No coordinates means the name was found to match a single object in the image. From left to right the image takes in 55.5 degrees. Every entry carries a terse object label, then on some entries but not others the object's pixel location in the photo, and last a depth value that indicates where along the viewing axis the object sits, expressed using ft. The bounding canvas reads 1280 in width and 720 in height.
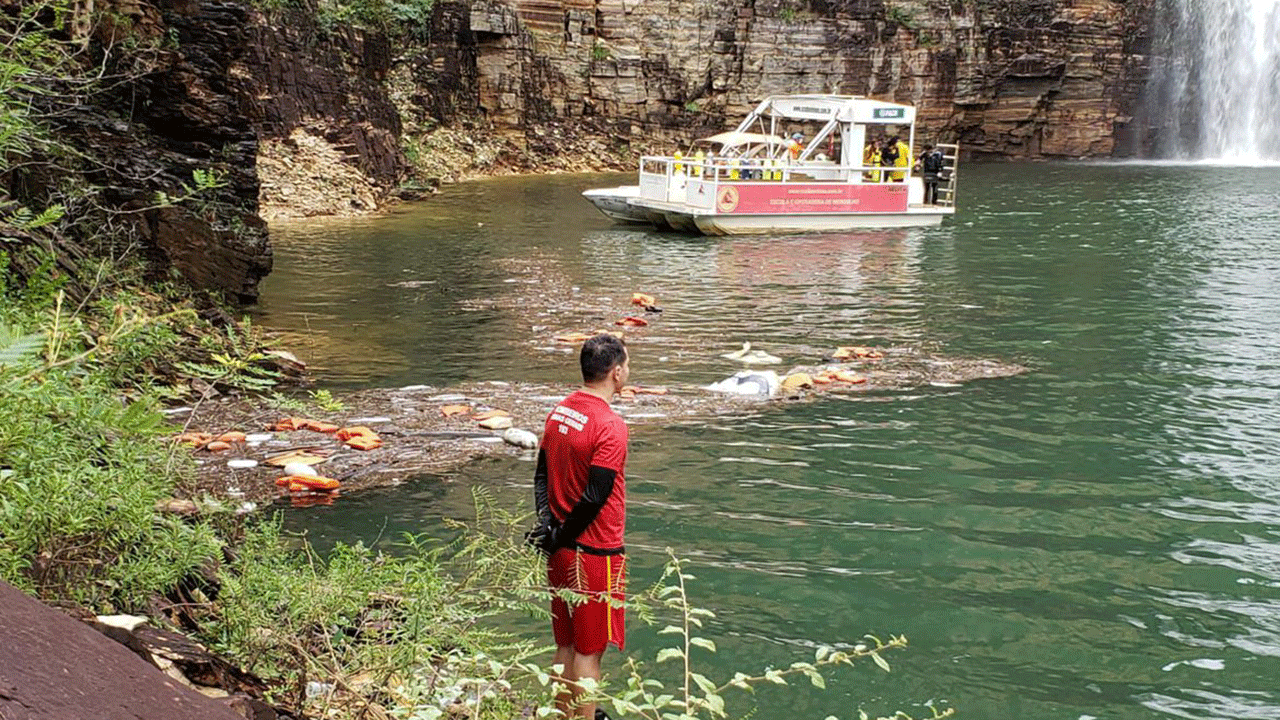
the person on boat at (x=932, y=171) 100.07
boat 91.45
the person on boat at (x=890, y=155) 98.22
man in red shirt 17.53
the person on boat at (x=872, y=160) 97.92
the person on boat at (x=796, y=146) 97.71
